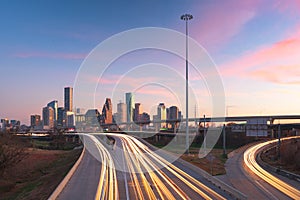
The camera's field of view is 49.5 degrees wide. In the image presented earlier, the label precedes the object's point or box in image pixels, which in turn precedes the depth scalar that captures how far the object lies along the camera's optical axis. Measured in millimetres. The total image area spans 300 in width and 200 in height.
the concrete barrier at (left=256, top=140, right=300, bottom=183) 29209
